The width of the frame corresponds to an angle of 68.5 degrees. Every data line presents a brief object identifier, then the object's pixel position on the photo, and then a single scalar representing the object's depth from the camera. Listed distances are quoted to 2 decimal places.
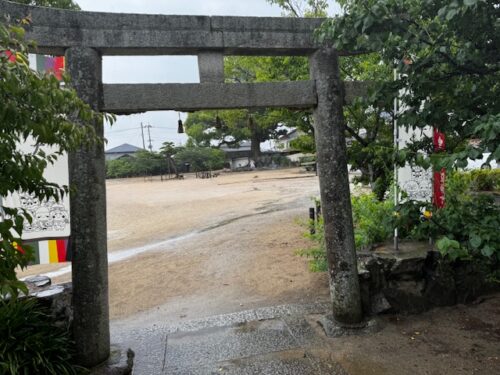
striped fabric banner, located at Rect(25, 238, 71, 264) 4.02
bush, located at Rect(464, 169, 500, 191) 11.45
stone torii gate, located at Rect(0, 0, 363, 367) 3.79
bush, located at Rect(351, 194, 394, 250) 5.81
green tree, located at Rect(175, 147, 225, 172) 48.97
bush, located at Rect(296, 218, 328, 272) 6.77
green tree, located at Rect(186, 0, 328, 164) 8.68
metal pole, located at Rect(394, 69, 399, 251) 5.06
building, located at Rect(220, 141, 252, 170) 54.66
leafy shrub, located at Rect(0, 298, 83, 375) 3.40
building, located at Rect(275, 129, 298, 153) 47.75
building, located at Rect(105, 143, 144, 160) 70.25
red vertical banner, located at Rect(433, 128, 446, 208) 5.29
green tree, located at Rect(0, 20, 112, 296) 1.80
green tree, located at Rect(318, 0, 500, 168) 2.67
